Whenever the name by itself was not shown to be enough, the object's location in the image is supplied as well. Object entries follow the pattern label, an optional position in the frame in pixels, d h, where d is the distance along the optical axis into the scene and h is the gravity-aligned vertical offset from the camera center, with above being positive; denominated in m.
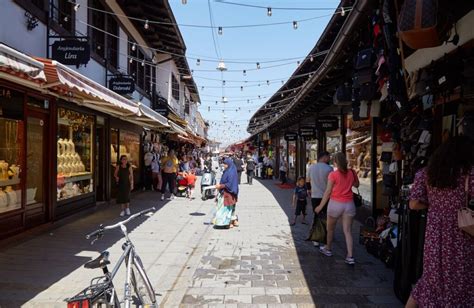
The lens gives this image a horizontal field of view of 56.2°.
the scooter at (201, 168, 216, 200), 14.32 -0.83
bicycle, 3.26 -1.06
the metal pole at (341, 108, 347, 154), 12.49 +0.68
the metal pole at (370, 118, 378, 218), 9.76 -0.10
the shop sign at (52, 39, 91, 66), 8.70 +2.04
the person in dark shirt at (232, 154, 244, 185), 22.14 -0.52
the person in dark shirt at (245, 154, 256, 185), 24.35 -0.79
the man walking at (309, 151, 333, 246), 8.16 -0.38
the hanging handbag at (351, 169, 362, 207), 6.82 -0.68
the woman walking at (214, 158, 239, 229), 9.86 -0.91
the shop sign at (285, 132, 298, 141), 20.83 +0.93
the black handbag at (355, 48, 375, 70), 6.34 +1.40
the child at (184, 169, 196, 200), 16.50 -1.00
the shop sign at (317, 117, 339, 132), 13.28 +1.01
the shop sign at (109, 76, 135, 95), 13.13 +2.09
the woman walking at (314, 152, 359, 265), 6.53 -0.59
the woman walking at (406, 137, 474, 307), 3.25 -0.57
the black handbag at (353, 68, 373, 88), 6.52 +1.18
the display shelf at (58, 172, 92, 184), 10.73 -0.59
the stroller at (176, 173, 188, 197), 16.58 -1.13
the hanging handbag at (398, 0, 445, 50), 3.30 +1.02
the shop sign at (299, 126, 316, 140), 16.09 +0.88
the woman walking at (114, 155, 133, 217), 10.95 -0.70
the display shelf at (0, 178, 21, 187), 7.89 -0.51
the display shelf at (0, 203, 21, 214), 7.80 -0.98
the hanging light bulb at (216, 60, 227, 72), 16.46 +3.28
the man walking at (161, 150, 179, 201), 15.64 -0.56
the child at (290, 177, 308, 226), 10.16 -0.92
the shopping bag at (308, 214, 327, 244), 7.66 -1.31
